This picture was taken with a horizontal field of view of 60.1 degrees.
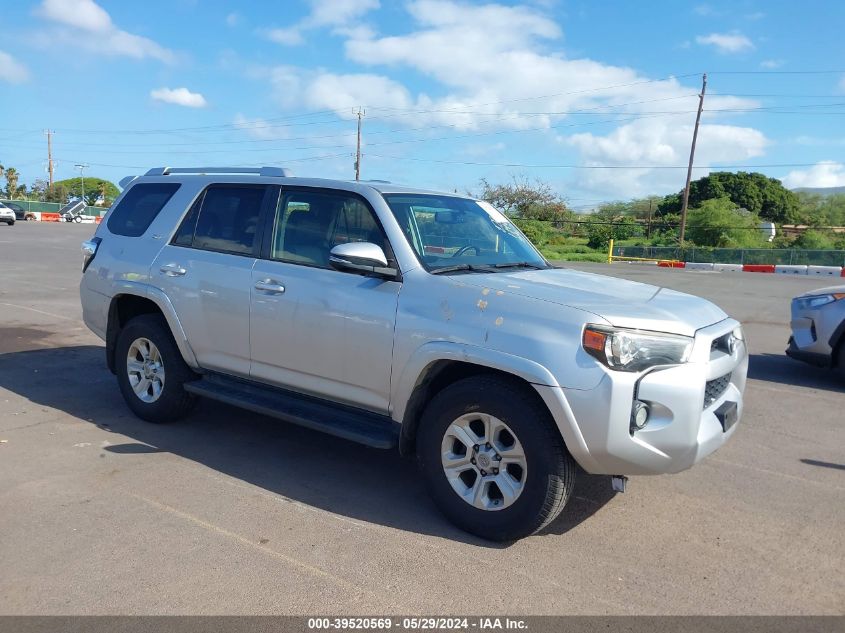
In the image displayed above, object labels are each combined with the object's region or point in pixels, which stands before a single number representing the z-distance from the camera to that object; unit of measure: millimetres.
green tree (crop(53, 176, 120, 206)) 117275
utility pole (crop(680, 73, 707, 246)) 47772
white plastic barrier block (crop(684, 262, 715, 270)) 33875
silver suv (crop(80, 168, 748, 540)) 3617
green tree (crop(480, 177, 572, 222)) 67438
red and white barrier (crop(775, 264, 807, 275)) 32000
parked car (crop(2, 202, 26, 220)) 57656
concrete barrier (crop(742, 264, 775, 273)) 31953
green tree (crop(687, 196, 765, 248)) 49719
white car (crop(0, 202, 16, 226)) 40719
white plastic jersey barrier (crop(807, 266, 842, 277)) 30609
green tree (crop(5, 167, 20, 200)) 101250
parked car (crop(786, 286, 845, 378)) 7730
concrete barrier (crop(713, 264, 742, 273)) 33375
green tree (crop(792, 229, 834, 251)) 49812
